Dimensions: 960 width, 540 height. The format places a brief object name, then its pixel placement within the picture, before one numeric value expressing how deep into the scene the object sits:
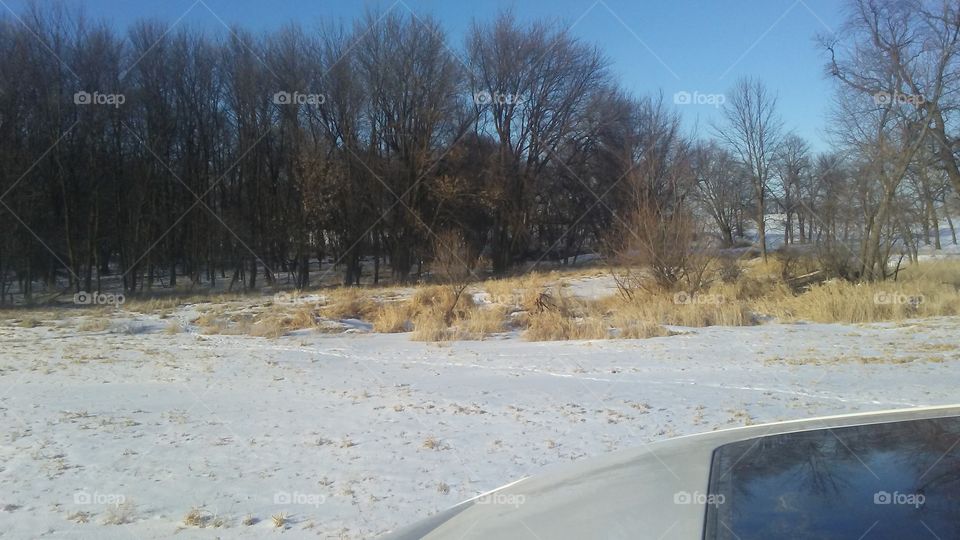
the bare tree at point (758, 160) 41.94
